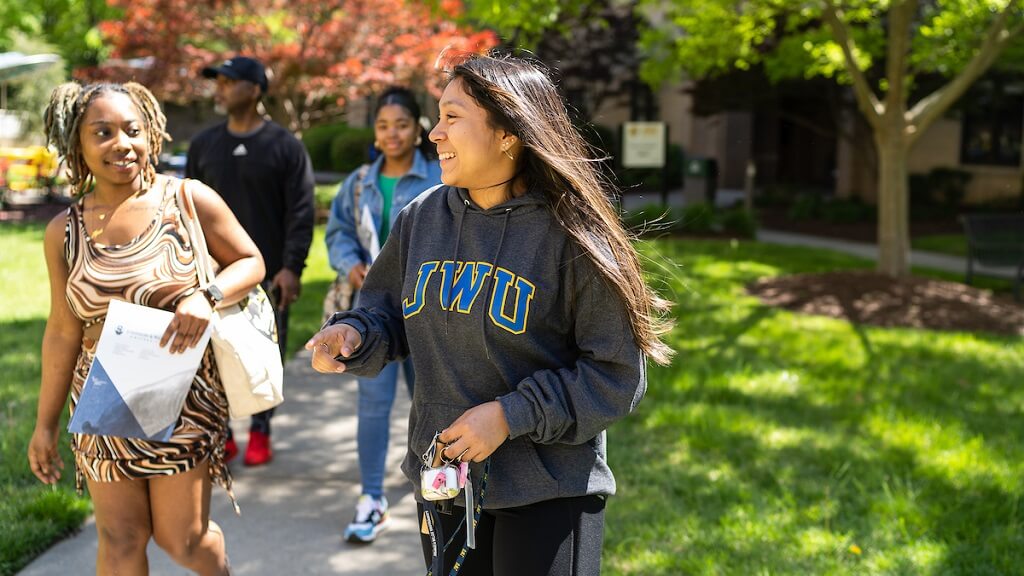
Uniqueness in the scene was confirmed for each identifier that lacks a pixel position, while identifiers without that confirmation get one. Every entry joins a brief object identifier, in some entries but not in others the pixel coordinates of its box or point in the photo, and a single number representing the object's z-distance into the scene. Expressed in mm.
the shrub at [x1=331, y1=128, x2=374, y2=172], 26775
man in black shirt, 4602
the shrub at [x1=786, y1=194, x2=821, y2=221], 18859
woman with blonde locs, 2766
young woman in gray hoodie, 2107
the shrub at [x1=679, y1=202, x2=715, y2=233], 14539
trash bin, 18594
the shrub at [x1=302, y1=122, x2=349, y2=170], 29656
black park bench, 10109
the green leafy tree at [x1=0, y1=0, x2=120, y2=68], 28891
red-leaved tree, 13453
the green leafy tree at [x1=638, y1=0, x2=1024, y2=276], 9383
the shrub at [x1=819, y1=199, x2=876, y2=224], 18375
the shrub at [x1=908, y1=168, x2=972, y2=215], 20391
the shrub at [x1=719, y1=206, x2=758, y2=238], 14930
